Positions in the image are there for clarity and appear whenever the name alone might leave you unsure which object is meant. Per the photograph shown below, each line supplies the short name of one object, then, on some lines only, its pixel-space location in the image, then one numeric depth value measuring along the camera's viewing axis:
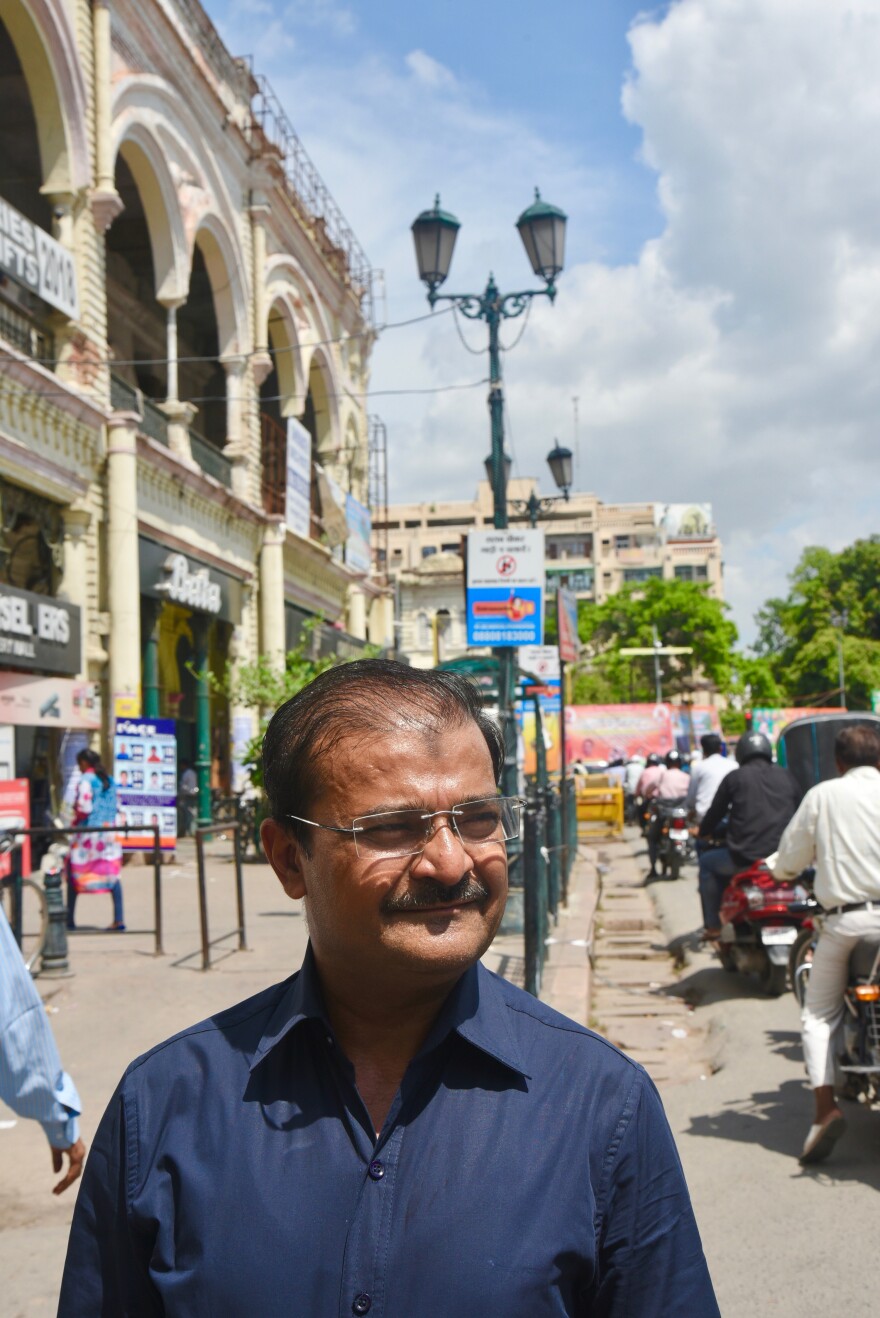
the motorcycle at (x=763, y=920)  8.25
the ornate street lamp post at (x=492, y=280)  11.82
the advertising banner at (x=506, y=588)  12.40
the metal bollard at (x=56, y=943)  8.92
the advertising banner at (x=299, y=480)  27.62
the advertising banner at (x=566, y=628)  15.30
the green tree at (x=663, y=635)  65.44
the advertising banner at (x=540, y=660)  18.59
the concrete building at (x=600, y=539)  103.19
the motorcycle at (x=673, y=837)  15.93
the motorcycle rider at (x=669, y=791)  16.08
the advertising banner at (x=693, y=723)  41.22
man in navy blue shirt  1.51
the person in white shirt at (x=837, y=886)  5.17
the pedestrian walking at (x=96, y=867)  10.84
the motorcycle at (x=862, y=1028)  5.13
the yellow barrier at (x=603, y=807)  24.95
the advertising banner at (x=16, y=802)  10.55
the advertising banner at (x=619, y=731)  36.41
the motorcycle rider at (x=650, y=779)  18.41
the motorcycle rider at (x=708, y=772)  11.95
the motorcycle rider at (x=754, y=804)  8.73
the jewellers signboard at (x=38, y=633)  15.54
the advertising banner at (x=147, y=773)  14.01
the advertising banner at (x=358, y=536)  33.69
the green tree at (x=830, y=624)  58.75
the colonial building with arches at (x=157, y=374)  17.27
